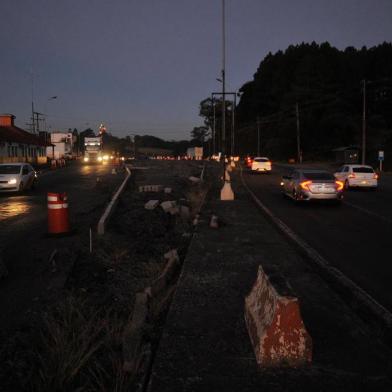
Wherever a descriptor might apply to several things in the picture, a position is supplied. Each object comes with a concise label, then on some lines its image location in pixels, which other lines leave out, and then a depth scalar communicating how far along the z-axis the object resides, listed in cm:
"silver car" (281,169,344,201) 1764
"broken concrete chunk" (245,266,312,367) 434
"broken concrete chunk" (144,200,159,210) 1739
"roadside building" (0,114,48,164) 4944
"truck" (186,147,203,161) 10769
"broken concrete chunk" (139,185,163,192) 2372
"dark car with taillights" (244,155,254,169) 5698
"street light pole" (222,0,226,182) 2517
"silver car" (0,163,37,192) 2153
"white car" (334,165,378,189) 2584
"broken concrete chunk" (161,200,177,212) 1694
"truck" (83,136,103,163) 6825
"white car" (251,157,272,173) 4619
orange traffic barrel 1145
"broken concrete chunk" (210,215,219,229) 1220
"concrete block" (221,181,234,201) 1933
